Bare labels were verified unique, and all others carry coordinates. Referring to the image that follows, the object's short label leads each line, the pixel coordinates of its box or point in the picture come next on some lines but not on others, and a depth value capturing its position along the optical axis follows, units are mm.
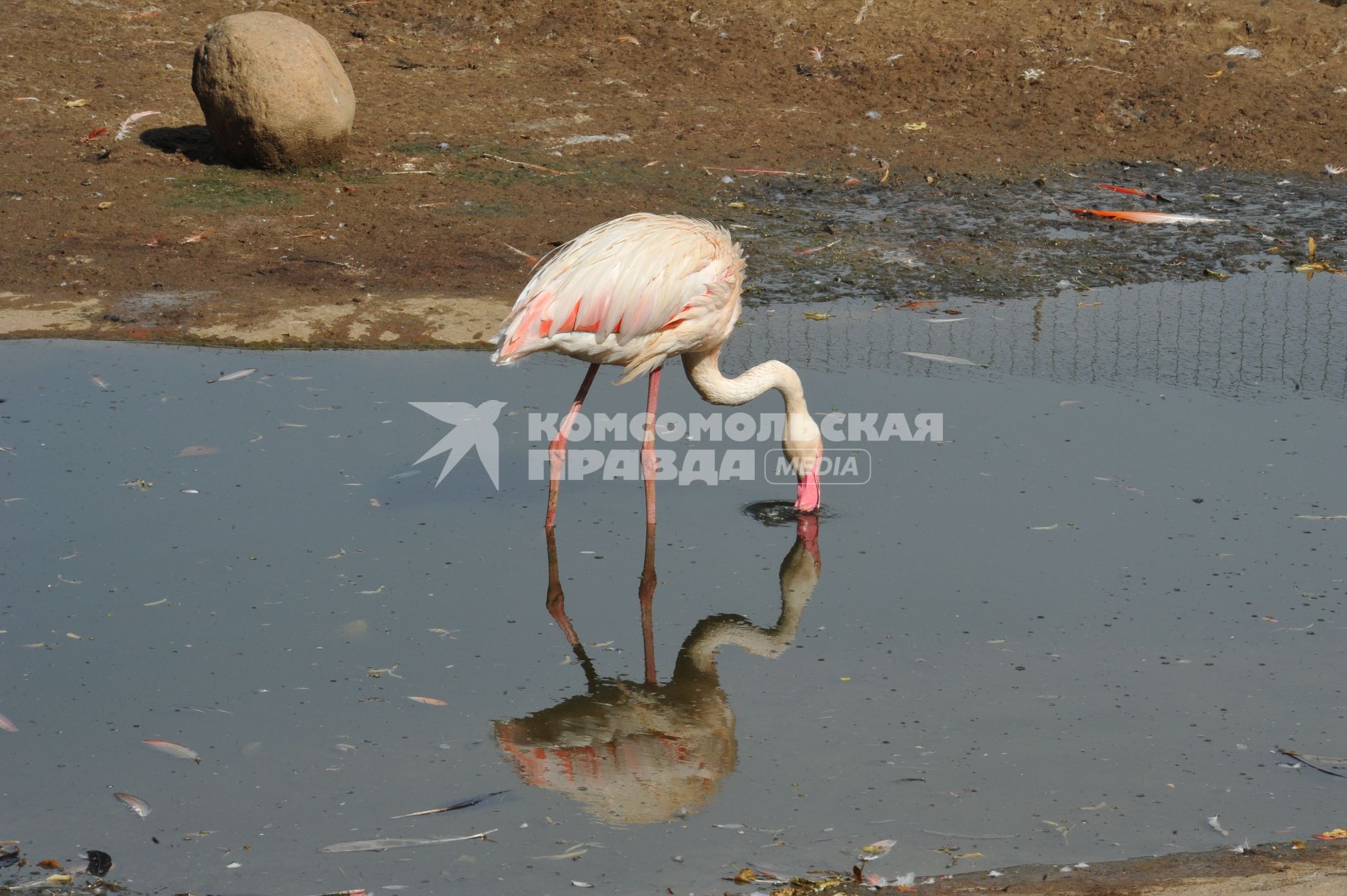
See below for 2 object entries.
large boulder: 21234
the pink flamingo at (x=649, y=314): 11758
